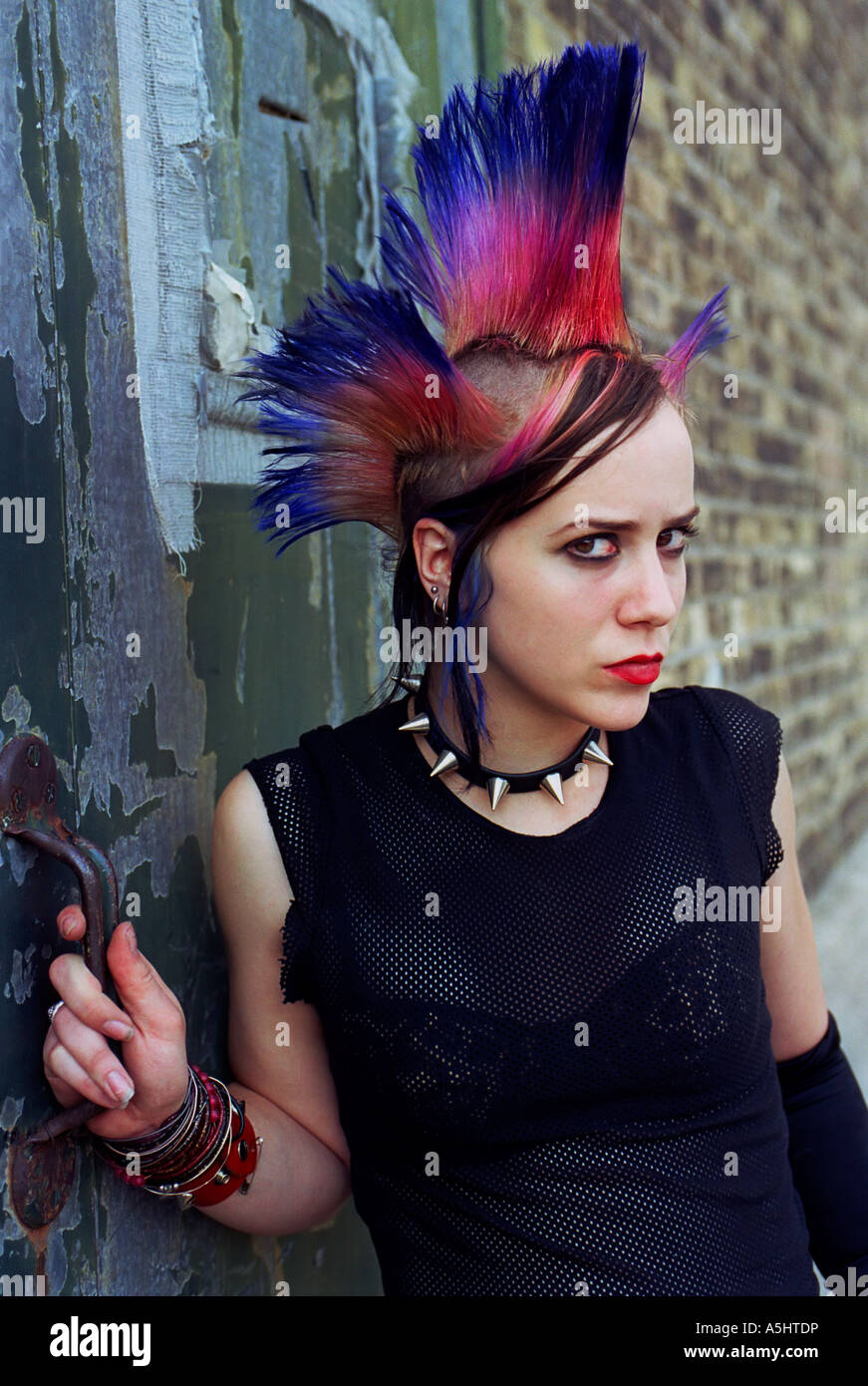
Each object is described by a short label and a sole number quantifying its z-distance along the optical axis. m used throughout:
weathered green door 1.34
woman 1.51
